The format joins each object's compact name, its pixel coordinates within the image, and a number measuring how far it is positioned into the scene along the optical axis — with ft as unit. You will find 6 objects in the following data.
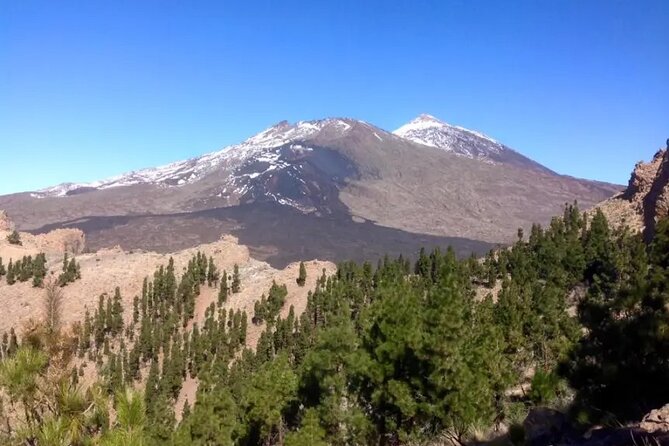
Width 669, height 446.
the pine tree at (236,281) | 250.16
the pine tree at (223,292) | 242.58
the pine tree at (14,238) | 322.75
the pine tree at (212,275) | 258.16
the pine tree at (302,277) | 244.42
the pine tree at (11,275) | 263.08
